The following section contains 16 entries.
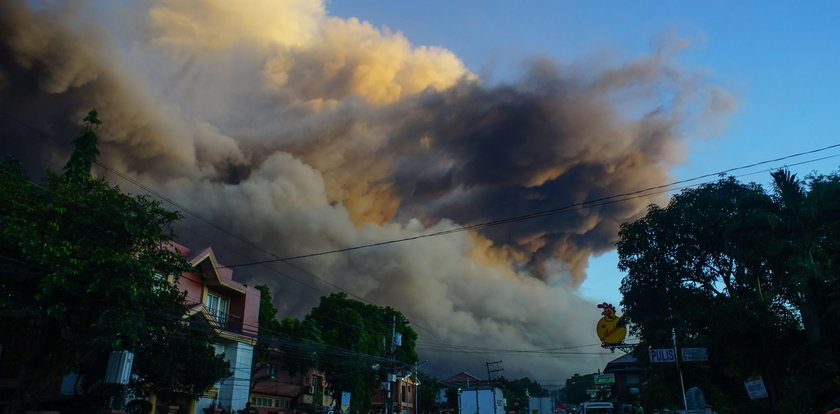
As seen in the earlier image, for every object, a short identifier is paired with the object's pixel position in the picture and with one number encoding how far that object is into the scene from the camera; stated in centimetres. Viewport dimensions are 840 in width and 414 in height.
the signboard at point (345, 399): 4769
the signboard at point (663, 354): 2076
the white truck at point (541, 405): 6112
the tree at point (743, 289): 2438
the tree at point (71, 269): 1852
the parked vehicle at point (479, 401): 4203
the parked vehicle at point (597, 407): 4744
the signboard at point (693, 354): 2114
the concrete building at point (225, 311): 3512
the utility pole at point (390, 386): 4462
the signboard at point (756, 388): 1823
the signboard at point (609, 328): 4044
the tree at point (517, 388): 14420
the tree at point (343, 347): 5053
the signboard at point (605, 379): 7472
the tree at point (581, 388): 19022
